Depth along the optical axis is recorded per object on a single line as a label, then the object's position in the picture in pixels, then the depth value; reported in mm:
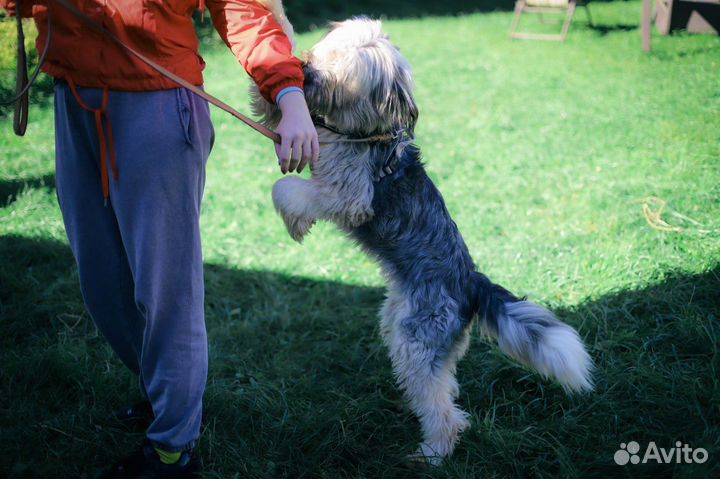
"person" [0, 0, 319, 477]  1911
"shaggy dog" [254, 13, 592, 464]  2488
